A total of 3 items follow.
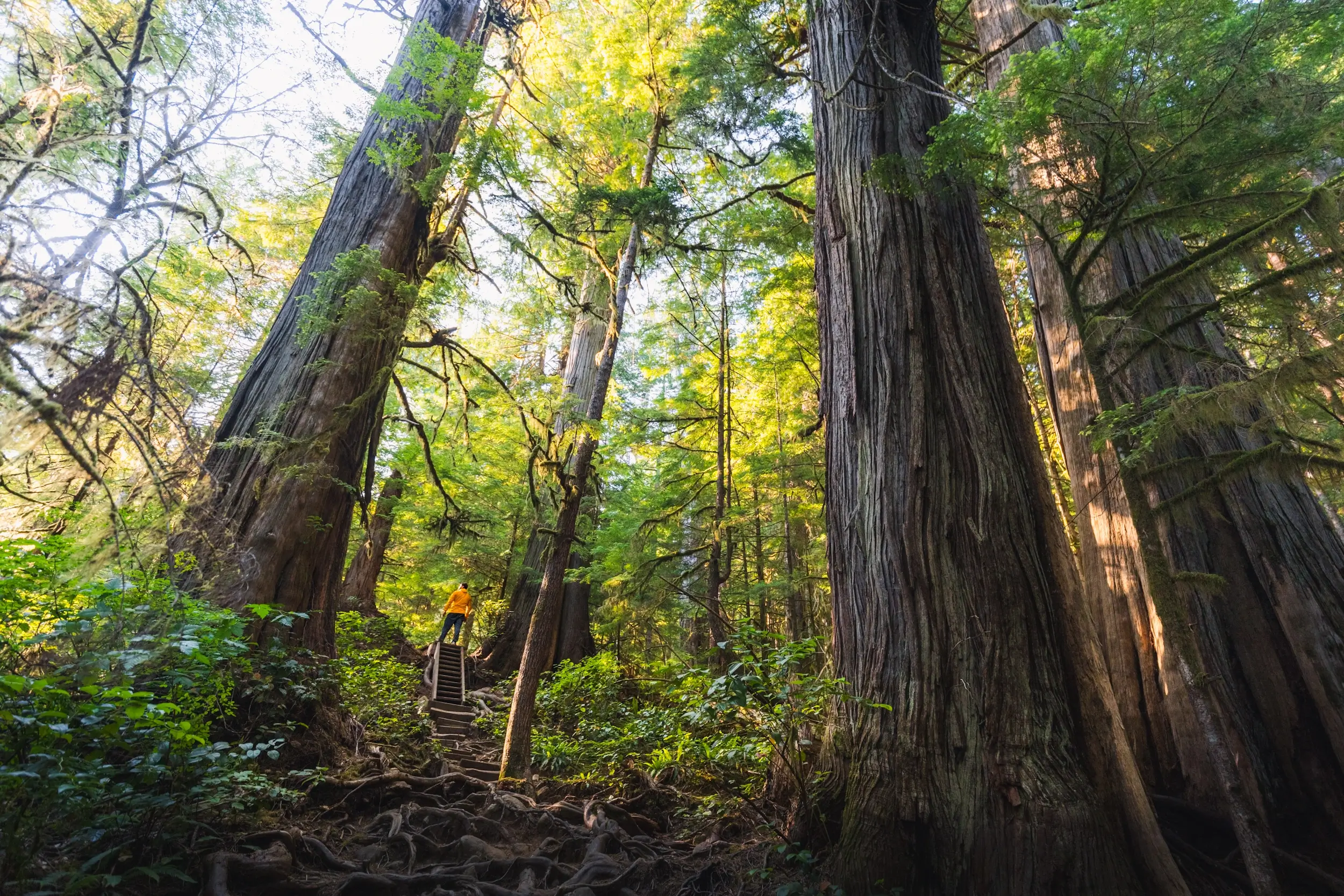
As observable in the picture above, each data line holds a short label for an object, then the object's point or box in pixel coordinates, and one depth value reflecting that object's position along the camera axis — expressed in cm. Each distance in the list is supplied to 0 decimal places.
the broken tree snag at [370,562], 1227
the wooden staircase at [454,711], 600
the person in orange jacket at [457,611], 1117
